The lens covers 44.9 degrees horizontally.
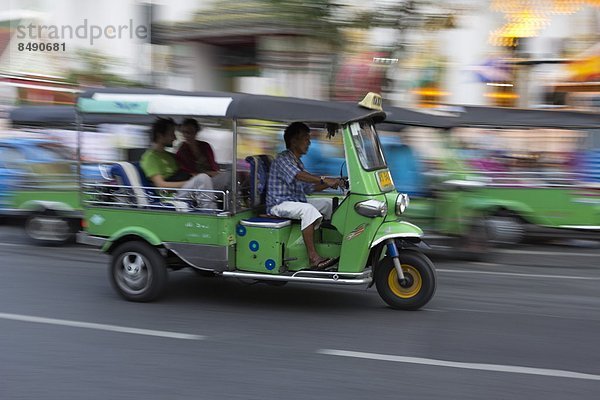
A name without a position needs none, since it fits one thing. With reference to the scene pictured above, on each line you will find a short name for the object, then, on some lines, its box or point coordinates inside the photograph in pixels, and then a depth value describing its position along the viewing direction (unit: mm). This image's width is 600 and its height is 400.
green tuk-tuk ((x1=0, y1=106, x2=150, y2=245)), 10539
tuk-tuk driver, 6773
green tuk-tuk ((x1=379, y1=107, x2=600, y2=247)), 10828
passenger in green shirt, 7305
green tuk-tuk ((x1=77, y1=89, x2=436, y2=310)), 6613
